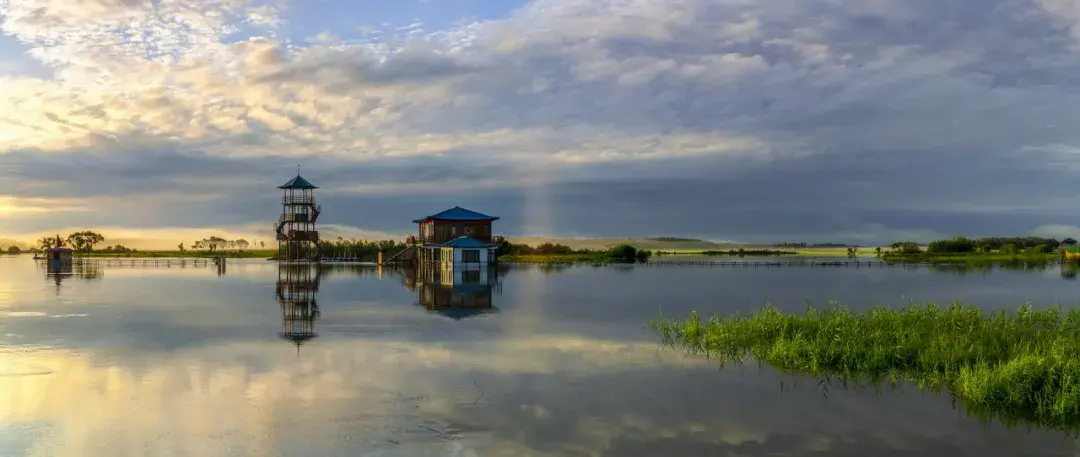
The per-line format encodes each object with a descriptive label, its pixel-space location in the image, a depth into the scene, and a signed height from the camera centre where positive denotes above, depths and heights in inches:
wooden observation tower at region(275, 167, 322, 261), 3011.8 +161.3
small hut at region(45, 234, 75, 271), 3038.9 +5.6
